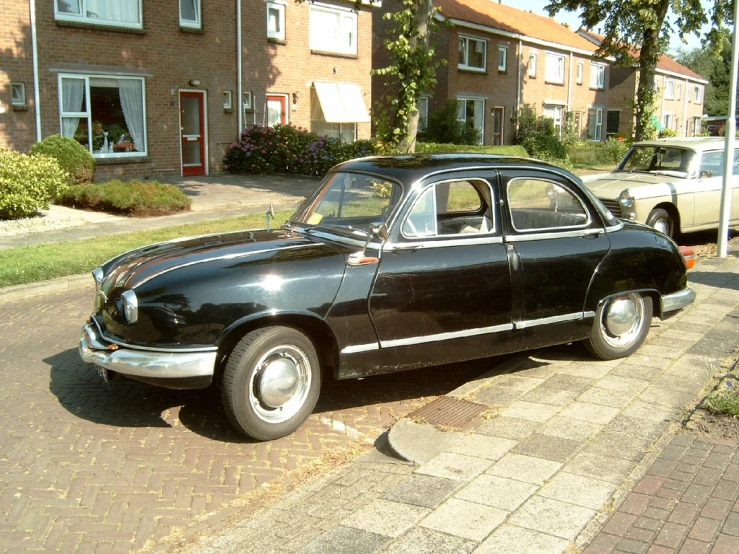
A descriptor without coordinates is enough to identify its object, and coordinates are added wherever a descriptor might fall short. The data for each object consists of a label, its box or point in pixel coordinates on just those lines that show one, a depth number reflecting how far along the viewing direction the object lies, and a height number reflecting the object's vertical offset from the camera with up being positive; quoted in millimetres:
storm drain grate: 4965 -1664
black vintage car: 4633 -846
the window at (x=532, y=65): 39250 +4828
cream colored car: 10992 -316
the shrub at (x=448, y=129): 30766 +1215
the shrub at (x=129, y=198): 14398 -799
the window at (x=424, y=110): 32906 +2140
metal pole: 10484 +26
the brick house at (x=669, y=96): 49281 +4690
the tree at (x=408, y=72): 14242 +1610
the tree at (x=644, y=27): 26078 +4671
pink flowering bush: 21906 +171
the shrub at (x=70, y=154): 15906 +12
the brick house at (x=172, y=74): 17531 +2197
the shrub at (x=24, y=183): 12930 -496
